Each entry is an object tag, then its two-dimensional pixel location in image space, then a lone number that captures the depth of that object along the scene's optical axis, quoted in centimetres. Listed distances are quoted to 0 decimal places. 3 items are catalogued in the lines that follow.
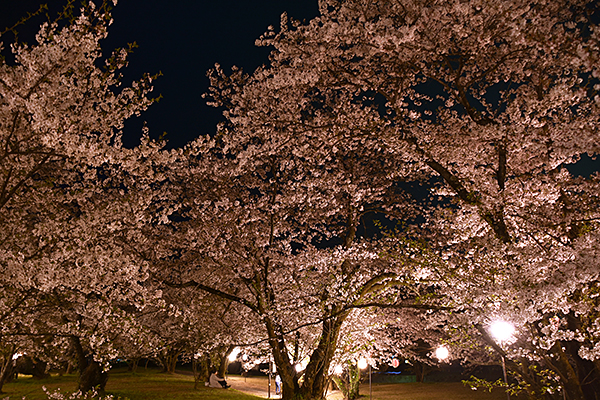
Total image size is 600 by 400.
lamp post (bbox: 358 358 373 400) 1793
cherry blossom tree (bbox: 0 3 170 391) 571
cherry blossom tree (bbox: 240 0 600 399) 584
